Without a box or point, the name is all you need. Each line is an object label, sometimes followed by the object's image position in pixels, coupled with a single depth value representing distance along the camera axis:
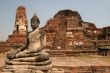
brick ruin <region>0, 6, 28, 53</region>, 13.91
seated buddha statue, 3.33
